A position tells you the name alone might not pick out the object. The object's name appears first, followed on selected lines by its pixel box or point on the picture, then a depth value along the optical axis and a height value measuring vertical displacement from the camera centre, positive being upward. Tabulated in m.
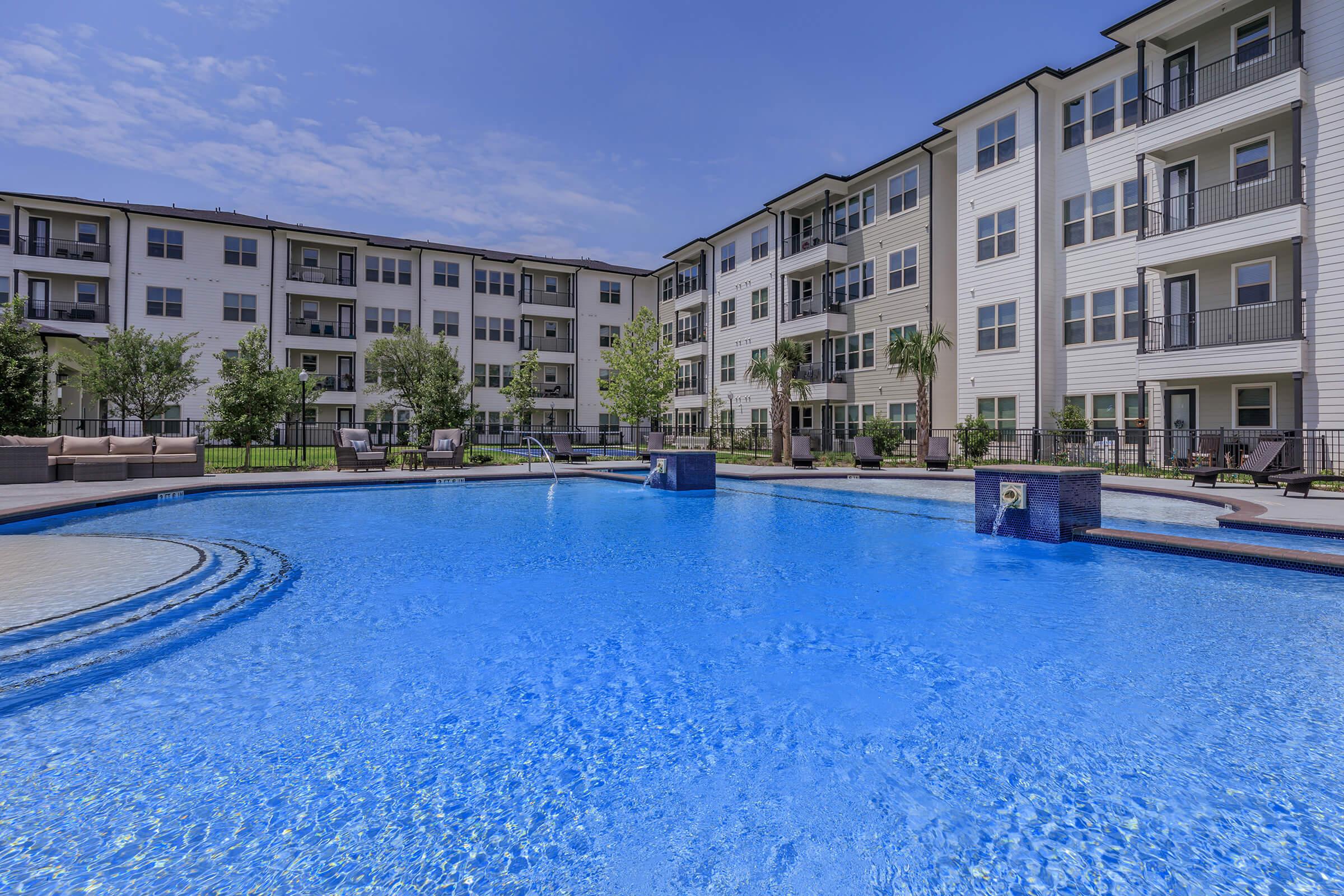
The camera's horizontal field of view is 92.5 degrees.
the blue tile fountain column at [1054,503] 8.77 -0.73
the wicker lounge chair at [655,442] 26.89 +0.27
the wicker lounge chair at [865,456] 20.86 -0.22
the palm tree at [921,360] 22.75 +3.21
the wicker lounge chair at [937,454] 20.38 -0.15
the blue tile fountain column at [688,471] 15.45 -0.55
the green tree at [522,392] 31.36 +2.76
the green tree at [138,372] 24.69 +2.90
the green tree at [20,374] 17.78 +2.01
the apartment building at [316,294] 33.56 +9.20
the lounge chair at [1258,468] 13.66 -0.38
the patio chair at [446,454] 21.46 -0.21
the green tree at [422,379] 24.94 +3.28
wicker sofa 14.76 -0.24
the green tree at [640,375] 31.42 +3.62
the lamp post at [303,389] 21.78 +2.03
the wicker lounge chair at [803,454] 21.54 -0.16
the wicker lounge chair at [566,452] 23.98 -0.16
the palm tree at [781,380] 24.23 +2.59
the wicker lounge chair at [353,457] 19.97 -0.31
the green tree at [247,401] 19.94 +1.43
